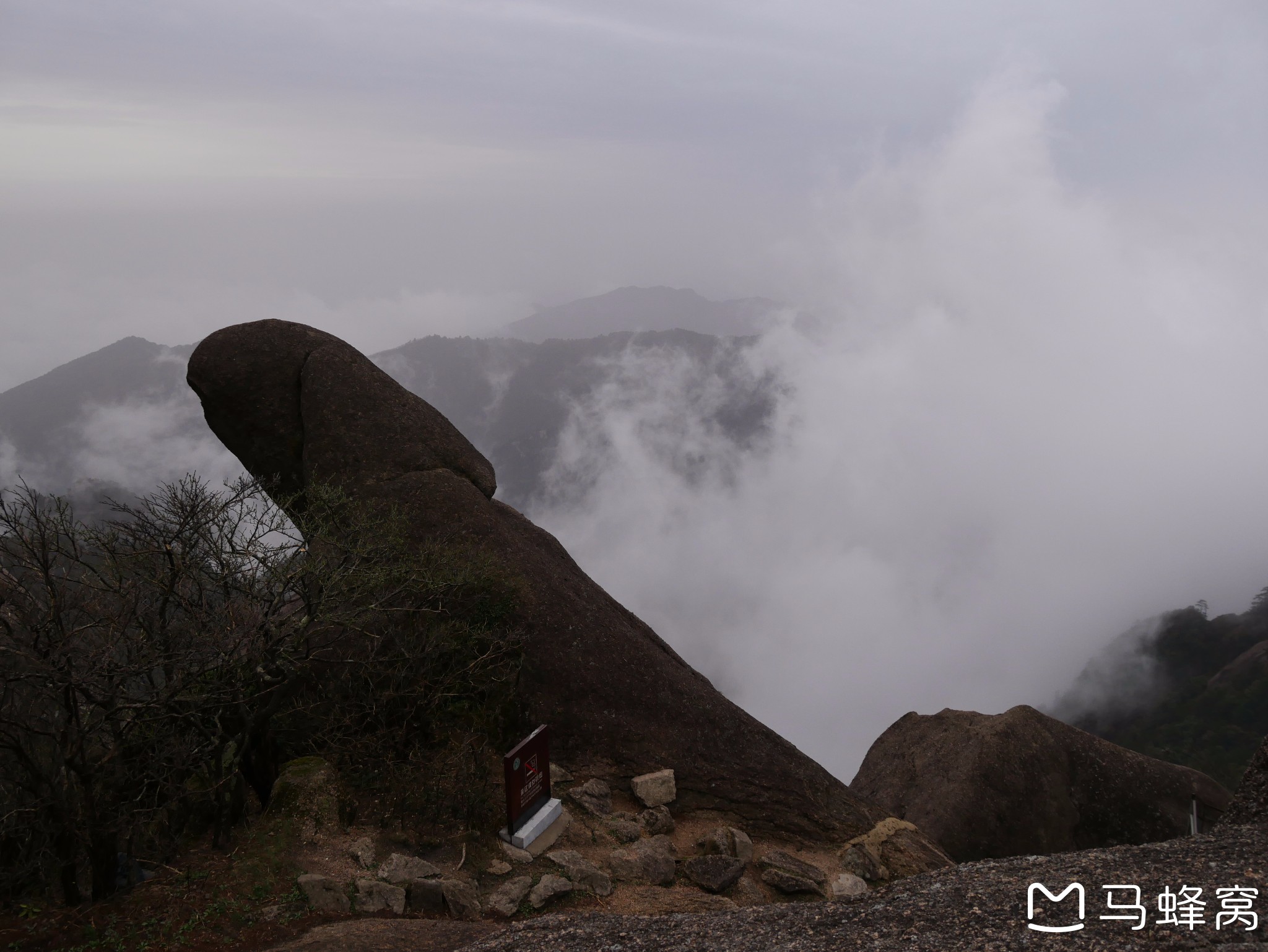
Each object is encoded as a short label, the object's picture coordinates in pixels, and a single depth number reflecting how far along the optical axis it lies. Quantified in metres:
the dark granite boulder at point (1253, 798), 12.40
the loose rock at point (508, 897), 11.64
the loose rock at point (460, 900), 11.36
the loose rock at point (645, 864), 13.46
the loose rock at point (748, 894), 13.65
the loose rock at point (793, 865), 14.76
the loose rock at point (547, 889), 11.98
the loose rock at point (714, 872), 13.71
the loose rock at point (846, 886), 14.59
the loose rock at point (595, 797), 15.05
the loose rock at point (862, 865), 15.86
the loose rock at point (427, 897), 11.42
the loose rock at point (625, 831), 14.45
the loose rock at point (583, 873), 12.65
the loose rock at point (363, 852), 12.04
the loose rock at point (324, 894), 10.98
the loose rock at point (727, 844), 14.83
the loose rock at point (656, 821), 15.13
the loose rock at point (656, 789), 15.80
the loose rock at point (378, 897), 11.15
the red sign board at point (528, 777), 13.03
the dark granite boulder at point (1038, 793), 19.94
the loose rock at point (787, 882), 14.16
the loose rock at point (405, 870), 11.70
